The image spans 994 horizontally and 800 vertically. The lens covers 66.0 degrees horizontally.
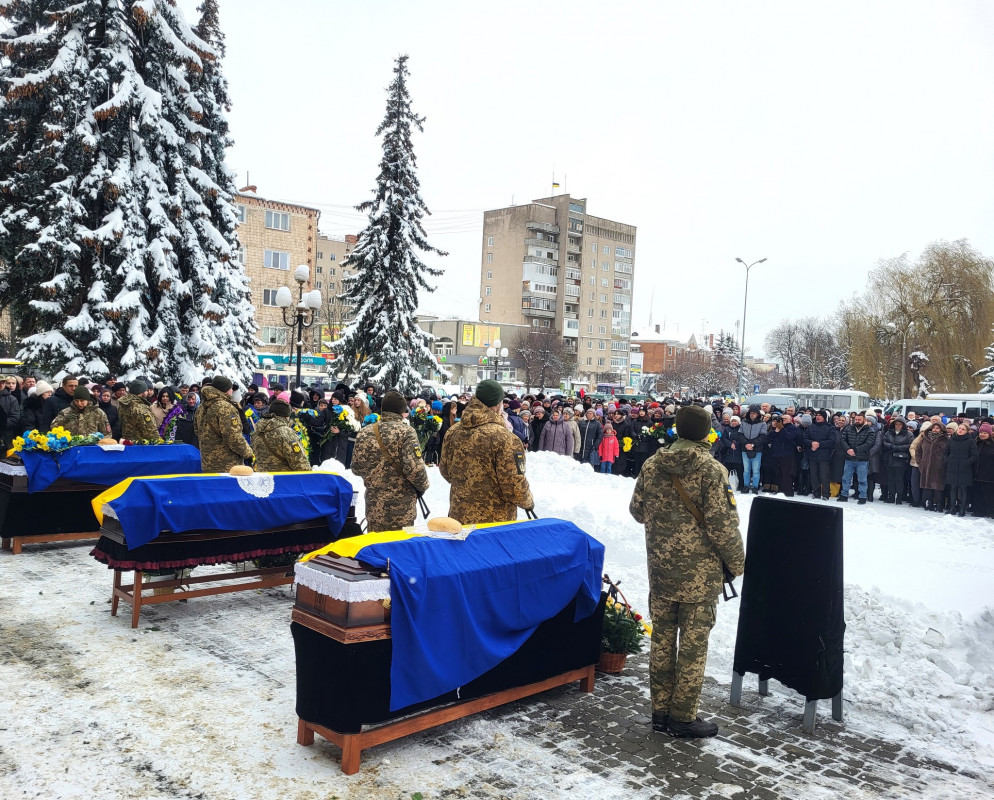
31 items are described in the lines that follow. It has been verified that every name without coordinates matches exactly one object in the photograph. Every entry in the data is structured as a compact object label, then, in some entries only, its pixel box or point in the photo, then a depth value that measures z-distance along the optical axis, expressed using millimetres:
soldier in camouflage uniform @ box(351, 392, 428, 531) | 6922
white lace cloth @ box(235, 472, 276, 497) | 7527
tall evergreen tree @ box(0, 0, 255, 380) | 17828
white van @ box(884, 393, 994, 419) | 26434
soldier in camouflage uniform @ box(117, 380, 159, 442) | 11742
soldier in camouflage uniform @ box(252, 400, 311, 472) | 8492
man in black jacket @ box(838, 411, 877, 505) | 15578
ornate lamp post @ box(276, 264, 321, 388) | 18781
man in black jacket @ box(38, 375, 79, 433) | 13258
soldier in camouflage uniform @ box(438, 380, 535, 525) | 6293
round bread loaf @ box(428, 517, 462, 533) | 4887
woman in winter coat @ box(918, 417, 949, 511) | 14805
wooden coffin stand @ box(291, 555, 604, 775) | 4223
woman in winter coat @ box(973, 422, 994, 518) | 14289
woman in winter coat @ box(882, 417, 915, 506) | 15844
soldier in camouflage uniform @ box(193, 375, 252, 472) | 8859
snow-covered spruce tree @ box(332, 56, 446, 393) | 28562
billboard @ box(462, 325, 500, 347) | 83125
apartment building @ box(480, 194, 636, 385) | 91500
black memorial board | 5109
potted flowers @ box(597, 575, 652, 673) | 5988
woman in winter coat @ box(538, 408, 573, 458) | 18703
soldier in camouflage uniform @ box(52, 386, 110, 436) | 10461
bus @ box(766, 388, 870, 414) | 38500
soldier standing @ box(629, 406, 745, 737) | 4836
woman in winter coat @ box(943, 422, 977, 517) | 14375
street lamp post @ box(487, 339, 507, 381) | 40431
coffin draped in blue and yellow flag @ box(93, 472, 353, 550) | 6785
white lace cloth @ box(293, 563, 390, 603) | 4195
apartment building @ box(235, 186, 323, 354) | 55812
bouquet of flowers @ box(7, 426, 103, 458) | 8844
